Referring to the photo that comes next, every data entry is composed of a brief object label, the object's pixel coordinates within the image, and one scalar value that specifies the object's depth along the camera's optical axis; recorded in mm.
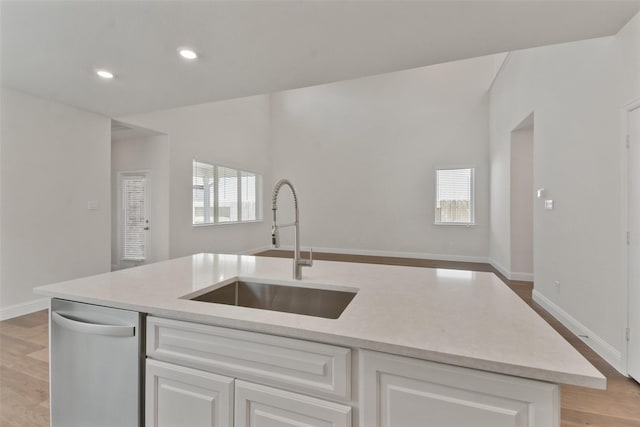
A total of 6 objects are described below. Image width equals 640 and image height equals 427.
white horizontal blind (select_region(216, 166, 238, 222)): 6285
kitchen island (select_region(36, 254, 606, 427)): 691
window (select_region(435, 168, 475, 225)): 6426
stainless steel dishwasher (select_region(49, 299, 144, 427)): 1080
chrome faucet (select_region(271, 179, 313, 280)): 1401
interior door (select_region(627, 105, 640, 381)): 1945
